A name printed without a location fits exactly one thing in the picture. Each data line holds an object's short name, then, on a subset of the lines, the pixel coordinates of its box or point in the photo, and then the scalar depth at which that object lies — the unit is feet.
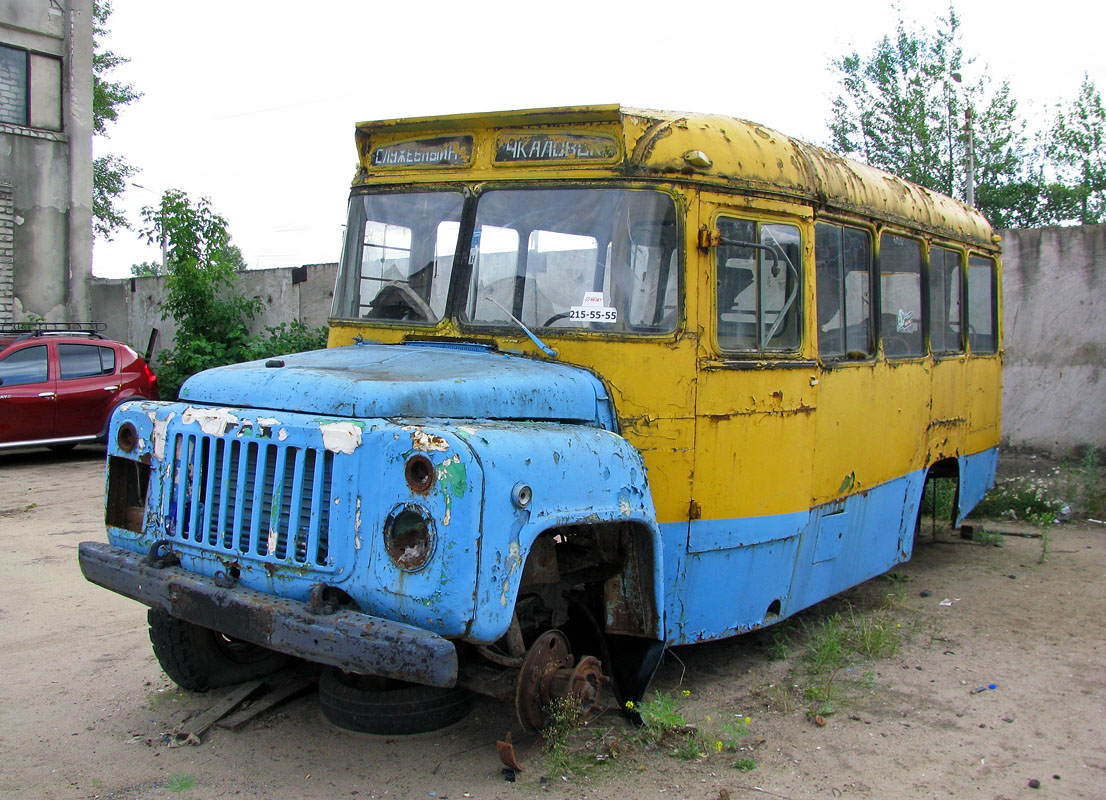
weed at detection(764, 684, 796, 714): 15.11
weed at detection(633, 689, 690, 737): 13.62
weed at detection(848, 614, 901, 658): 17.79
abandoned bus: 11.03
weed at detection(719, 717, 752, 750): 13.57
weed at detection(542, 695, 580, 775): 12.48
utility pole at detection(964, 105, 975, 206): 56.90
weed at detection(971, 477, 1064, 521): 31.04
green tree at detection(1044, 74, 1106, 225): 63.21
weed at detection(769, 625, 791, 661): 17.47
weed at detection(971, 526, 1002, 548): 27.73
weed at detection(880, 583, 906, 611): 21.13
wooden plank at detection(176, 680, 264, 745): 13.44
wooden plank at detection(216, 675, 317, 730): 13.80
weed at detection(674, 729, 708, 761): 13.12
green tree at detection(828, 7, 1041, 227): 66.18
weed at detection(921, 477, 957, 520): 28.91
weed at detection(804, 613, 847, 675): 16.89
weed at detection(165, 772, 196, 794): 11.94
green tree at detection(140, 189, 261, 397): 47.47
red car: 38.58
